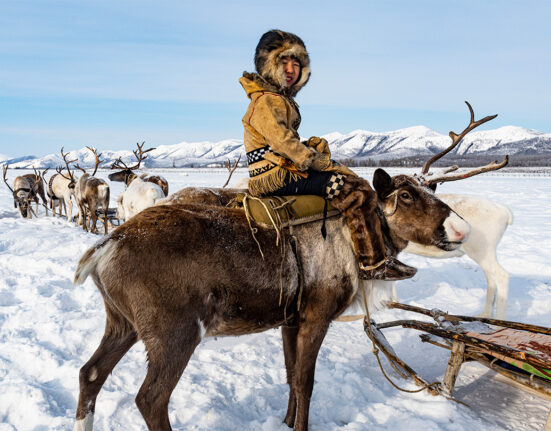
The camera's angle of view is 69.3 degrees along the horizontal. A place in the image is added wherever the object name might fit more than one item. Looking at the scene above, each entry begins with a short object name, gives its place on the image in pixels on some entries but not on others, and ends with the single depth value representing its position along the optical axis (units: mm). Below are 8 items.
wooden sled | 2988
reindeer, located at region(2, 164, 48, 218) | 15514
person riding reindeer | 2802
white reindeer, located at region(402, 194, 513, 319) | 5781
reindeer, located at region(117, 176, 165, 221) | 8359
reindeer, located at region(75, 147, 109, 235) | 12859
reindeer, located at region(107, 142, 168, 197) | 10297
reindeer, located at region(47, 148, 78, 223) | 15923
